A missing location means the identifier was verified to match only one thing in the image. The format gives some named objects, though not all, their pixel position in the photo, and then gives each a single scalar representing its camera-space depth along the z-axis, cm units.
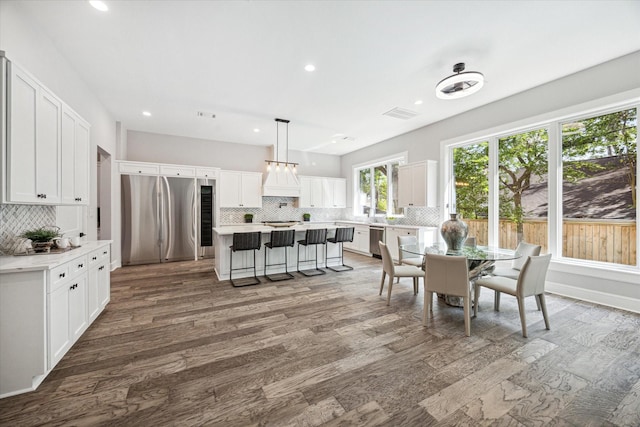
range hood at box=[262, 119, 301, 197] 686
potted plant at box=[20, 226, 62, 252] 237
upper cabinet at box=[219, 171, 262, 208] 671
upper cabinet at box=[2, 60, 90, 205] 190
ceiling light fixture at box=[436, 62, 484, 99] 284
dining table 286
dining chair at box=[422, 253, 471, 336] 260
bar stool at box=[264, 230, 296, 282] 453
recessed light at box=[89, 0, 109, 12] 231
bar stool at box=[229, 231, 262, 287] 418
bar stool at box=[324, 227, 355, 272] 516
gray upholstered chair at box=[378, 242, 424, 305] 340
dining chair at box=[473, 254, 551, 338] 259
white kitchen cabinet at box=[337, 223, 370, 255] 696
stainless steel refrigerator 549
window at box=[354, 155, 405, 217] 700
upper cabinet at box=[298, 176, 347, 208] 793
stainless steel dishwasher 657
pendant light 544
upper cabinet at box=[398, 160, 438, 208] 545
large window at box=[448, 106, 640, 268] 334
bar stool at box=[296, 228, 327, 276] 488
